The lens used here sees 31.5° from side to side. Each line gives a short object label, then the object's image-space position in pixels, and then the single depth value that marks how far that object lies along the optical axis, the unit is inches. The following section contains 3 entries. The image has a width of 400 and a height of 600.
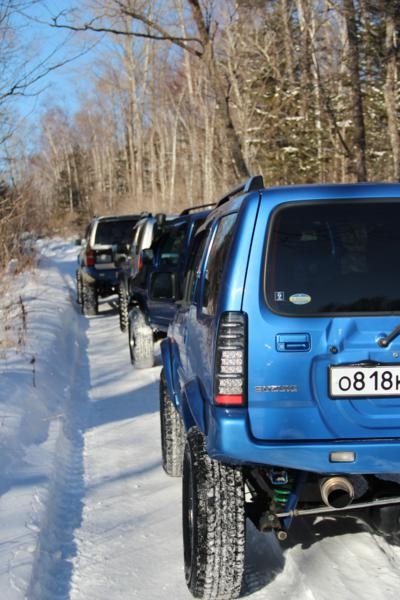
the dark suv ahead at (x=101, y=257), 576.4
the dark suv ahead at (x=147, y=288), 335.9
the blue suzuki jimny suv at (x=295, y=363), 116.5
